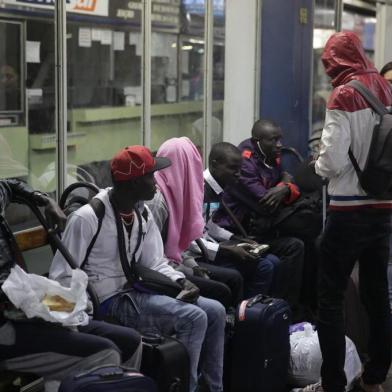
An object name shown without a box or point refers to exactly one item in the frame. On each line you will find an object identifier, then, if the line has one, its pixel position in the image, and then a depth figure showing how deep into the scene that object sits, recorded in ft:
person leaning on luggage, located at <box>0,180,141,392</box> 10.84
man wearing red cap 12.62
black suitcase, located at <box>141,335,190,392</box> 11.85
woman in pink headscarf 14.37
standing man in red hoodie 12.98
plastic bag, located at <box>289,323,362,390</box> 14.98
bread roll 11.08
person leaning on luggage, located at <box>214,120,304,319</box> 17.53
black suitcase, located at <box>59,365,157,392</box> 10.32
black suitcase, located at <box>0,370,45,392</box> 11.41
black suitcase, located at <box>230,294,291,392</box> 14.02
